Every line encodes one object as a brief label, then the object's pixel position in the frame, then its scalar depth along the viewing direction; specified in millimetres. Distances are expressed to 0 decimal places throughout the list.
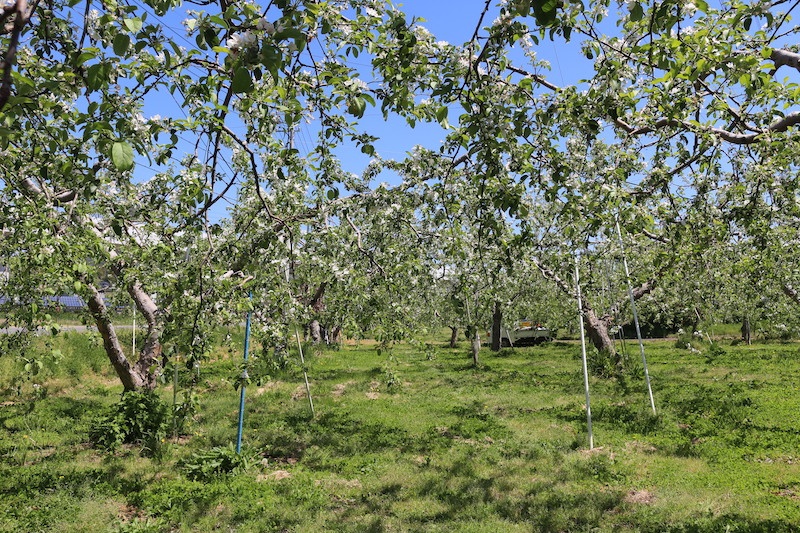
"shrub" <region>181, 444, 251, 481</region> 6895
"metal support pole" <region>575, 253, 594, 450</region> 7645
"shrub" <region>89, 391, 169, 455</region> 7805
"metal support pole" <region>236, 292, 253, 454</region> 6738
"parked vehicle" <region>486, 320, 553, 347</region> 31656
